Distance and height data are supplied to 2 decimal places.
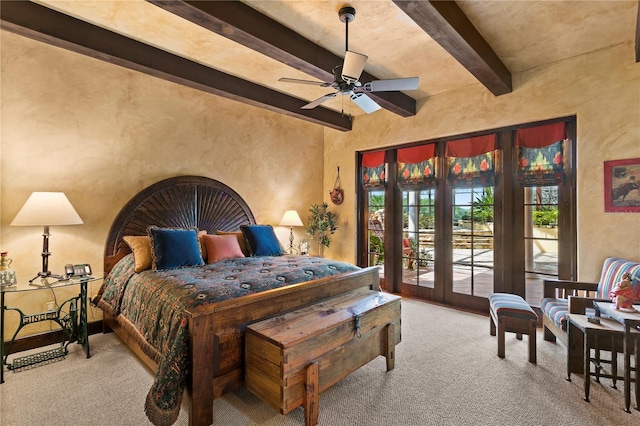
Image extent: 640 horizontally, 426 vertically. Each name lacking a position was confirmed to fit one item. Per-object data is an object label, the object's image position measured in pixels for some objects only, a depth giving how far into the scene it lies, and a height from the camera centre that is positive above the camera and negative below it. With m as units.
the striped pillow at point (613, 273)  2.58 -0.51
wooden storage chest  1.84 -0.93
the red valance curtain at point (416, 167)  4.64 +0.78
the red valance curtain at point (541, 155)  3.56 +0.76
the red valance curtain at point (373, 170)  5.22 +0.82
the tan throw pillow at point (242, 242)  4.03 -0.37
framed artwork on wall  3.00 +0.32
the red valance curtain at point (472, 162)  4.07 +0.77
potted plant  5.53 -0.14
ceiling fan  2.42 +1.19
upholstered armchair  2.49 -0.74
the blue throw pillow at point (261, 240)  3.99 -0.35
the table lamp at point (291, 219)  4.98 -0.07
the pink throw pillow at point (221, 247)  3.53 -0.40
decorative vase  2.45 -0.50
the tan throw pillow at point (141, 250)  3.05 -0.38
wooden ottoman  2.69 -0.96
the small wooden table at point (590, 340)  2.17 -0.95
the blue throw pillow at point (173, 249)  3.03 -0.36
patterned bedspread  1.82 -0.63
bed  1.89 -0.64
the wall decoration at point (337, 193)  5.70 +0.42
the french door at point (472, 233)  3.67 -0.25
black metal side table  2.44 -1.06
